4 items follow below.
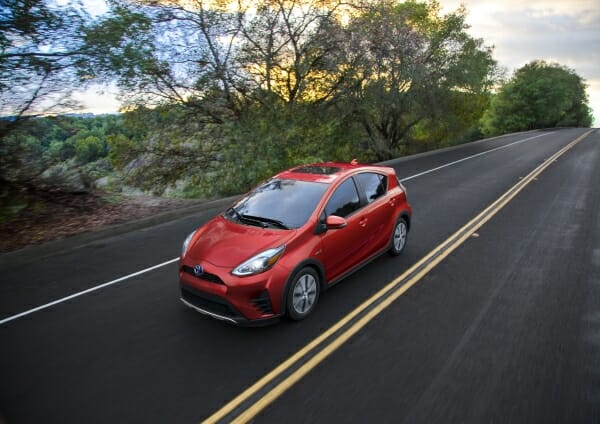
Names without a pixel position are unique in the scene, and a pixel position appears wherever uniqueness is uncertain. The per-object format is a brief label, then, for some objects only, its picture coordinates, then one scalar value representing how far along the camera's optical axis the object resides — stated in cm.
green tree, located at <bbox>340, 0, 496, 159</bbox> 1856
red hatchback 445
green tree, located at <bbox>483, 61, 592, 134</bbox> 6094
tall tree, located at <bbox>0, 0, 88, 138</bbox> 802
